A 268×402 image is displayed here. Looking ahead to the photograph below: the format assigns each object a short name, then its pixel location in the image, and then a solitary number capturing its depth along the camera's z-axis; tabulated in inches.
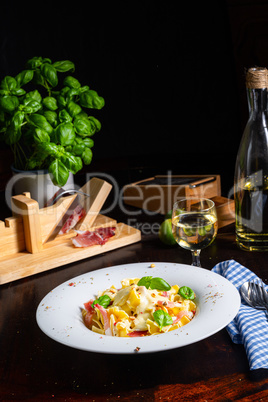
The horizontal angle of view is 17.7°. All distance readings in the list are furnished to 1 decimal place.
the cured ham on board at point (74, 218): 70.3
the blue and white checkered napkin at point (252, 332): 50.5
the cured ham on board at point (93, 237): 67.7
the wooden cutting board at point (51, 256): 64.1
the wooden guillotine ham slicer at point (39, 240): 65.0
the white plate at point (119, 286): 49.9
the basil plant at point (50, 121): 70.8
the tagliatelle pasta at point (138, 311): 51.8
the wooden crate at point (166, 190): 75.2
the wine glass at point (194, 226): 60.0
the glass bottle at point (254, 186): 65.4
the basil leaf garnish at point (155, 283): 55.3
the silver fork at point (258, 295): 55.9
